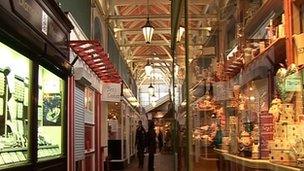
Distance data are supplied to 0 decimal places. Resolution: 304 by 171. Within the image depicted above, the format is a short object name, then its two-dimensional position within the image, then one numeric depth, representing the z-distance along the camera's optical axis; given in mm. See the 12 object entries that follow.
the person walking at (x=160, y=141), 22519
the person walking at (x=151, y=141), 13620
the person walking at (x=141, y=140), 15250
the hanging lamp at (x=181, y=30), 3432
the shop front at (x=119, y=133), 15914
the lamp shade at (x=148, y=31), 11727
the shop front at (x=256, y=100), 2201
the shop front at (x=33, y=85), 3836
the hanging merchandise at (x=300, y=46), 2555
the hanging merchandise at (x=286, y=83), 2230
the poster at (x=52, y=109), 5535
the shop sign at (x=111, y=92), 11062
